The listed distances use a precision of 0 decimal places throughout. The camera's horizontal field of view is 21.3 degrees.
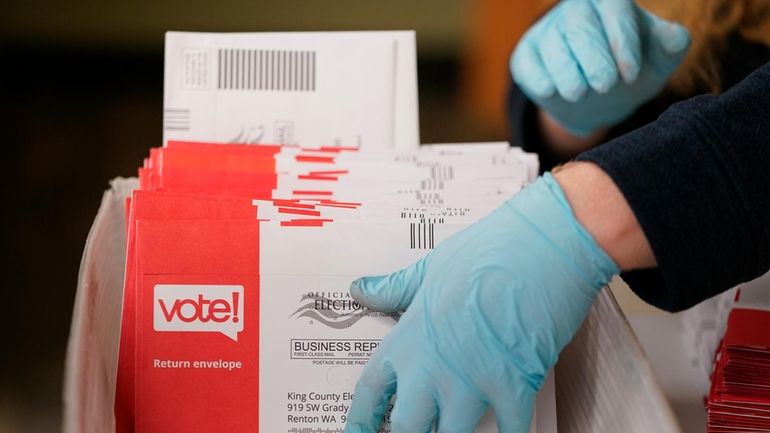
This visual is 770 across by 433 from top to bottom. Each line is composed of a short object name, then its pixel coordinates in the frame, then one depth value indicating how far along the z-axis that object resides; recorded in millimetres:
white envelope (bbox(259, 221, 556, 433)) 1190
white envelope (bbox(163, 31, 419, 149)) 1385
